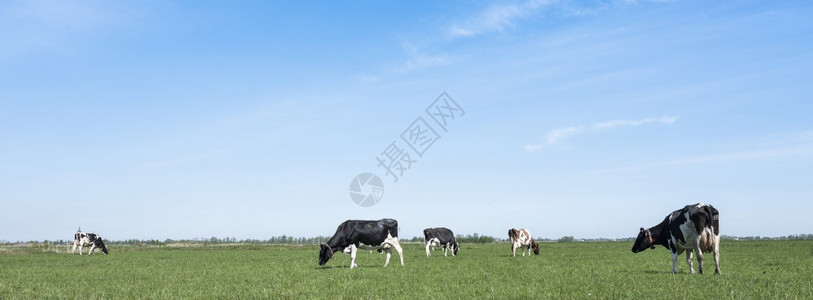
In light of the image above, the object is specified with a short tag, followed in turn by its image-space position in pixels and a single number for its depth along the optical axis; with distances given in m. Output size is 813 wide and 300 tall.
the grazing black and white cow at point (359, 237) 26.59
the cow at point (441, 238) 44.97
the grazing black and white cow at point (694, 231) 20.05
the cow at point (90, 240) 59.06
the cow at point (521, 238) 41.56
